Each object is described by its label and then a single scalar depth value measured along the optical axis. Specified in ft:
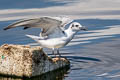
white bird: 48.14
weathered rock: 44.98
